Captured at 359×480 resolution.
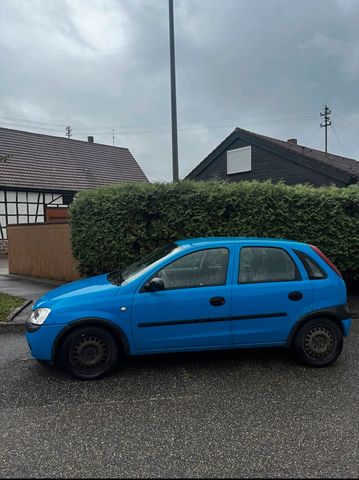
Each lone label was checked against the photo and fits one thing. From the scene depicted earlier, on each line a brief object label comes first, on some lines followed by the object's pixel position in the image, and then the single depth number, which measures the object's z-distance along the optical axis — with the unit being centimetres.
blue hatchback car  418
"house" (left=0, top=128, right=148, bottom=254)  2078
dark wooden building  1686
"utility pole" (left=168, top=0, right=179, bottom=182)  926
